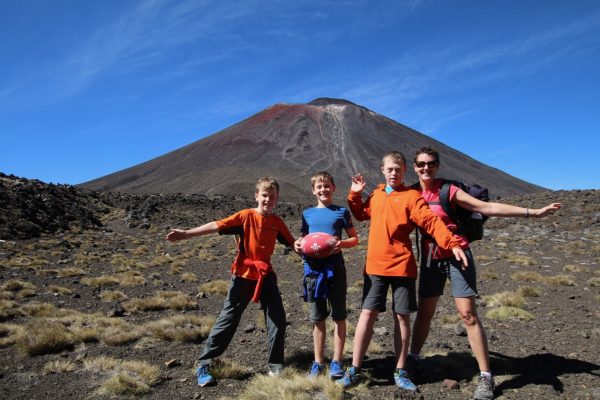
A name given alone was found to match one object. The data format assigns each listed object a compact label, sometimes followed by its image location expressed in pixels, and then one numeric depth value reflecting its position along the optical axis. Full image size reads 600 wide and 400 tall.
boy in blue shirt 3.24
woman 2.98
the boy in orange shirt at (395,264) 3.06
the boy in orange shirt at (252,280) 3.41
